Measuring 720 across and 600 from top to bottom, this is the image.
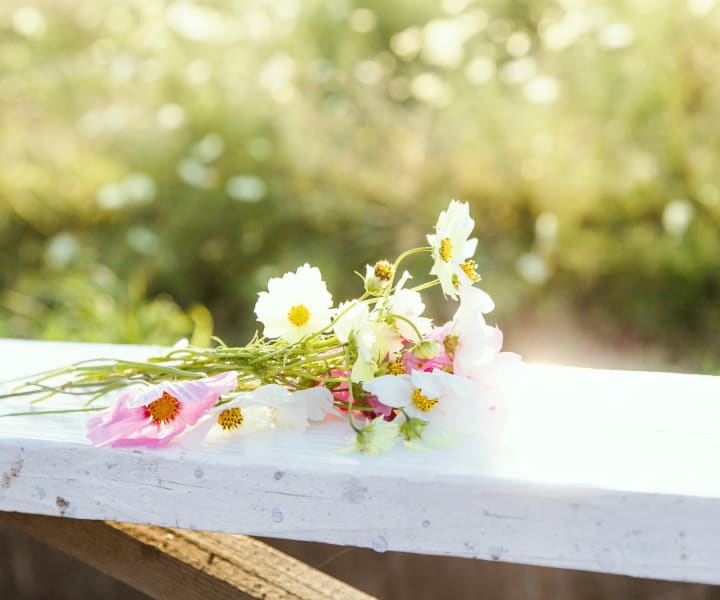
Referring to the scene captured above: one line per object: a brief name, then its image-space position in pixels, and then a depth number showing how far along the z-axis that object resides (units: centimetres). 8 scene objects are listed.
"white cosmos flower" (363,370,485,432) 92
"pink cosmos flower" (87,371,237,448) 94
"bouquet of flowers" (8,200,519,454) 93
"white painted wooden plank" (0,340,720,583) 86
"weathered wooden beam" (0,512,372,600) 101
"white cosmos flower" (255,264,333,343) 97
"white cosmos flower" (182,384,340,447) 94
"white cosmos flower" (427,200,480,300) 94
